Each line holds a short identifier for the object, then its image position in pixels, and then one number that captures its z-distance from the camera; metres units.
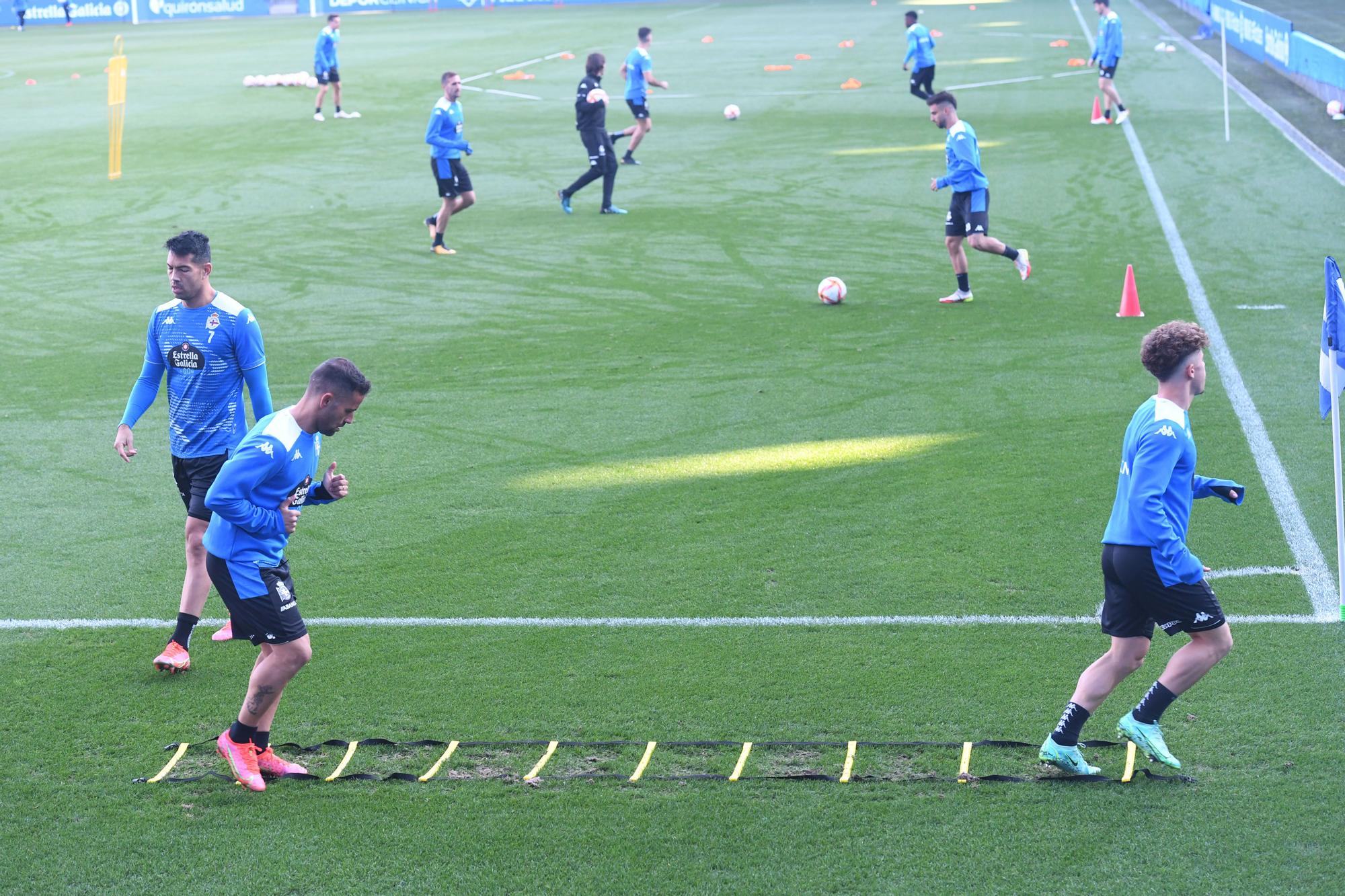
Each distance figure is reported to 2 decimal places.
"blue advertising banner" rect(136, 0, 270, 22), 70.69
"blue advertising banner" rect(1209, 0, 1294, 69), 34.59
